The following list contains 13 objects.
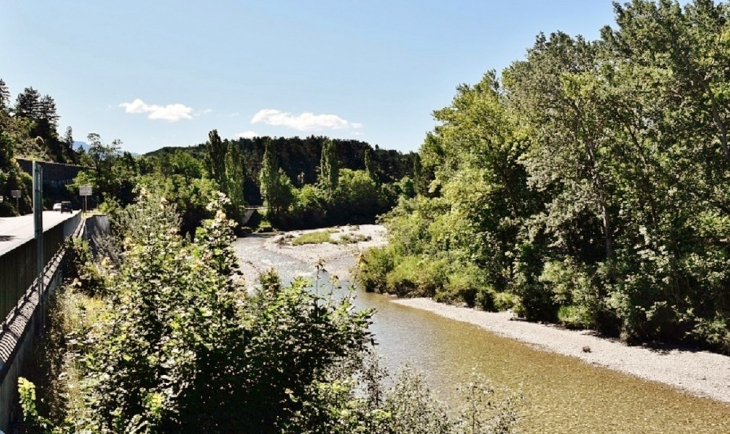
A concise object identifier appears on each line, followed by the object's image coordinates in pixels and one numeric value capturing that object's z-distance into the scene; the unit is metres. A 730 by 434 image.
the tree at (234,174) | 89.31
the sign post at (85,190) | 39.00
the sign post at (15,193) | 41.88
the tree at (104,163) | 59.59
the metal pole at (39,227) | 11.77
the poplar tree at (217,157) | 91.44
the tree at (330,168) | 103.88
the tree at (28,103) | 97.06
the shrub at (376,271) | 40.03
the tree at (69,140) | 97.32
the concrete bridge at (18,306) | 8.50
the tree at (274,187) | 93.25
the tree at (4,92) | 90.44
